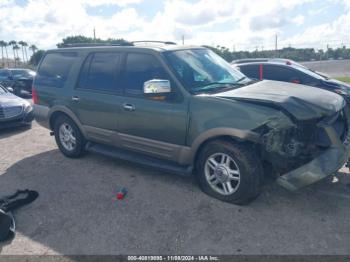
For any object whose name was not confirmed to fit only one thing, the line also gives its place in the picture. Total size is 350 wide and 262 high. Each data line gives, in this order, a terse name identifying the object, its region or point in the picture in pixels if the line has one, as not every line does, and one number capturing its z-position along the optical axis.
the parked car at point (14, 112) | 7.89
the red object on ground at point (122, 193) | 4.14
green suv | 3.50
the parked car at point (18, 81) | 15.38
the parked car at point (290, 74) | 7.79
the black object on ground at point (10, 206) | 3.33
